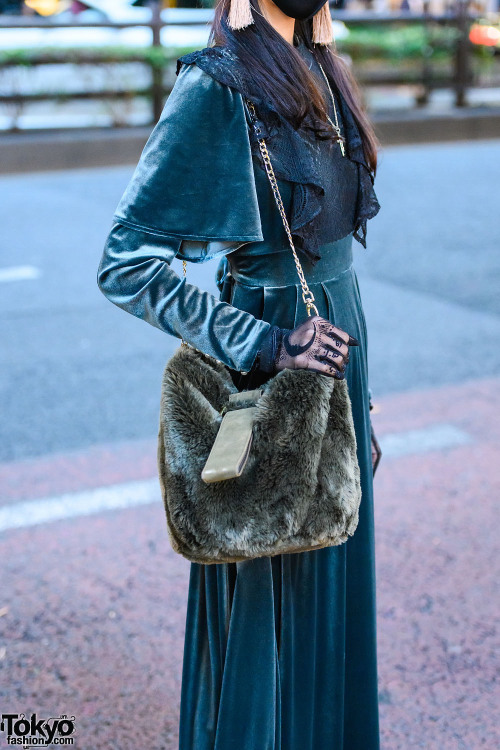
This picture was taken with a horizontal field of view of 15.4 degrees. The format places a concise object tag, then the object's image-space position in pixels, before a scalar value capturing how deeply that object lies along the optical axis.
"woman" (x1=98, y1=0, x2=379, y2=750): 3.05
